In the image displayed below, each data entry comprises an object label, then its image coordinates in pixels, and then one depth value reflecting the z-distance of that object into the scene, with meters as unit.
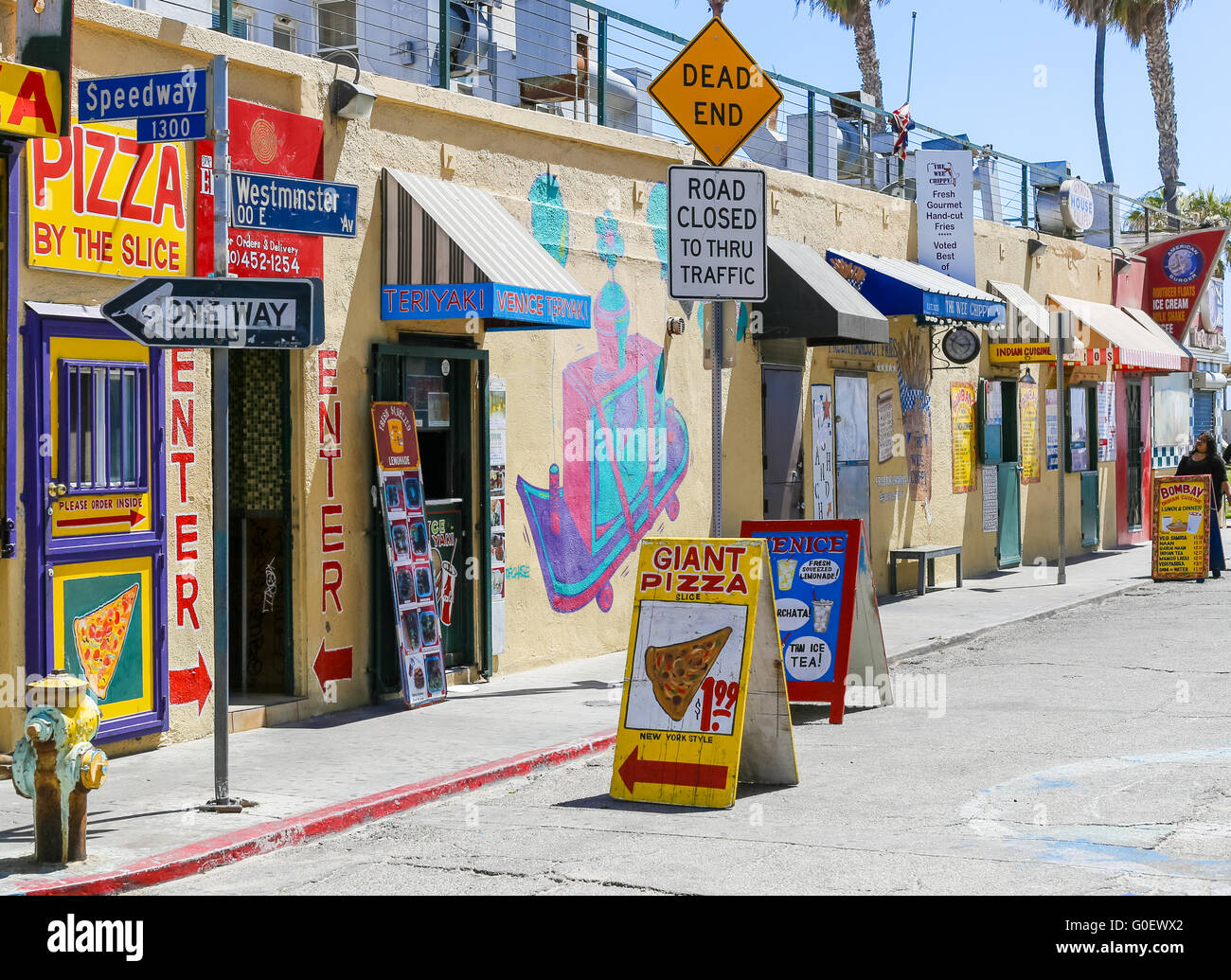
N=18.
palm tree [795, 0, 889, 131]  33.62
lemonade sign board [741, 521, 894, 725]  10.55
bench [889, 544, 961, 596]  18.12
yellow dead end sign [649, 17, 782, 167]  9.94
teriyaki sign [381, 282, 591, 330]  10.60
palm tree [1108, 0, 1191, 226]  35.84
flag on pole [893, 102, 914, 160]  19.48
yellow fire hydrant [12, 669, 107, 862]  6.57
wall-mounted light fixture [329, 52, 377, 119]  10.65
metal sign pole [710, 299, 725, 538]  9.06
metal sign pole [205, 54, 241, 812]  7.49
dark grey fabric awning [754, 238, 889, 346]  15.17
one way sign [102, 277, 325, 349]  7.26
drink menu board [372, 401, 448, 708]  10.84
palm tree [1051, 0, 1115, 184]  37.41
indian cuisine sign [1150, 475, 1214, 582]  19.44
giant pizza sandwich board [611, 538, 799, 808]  8.02
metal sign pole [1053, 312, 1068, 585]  18.64
